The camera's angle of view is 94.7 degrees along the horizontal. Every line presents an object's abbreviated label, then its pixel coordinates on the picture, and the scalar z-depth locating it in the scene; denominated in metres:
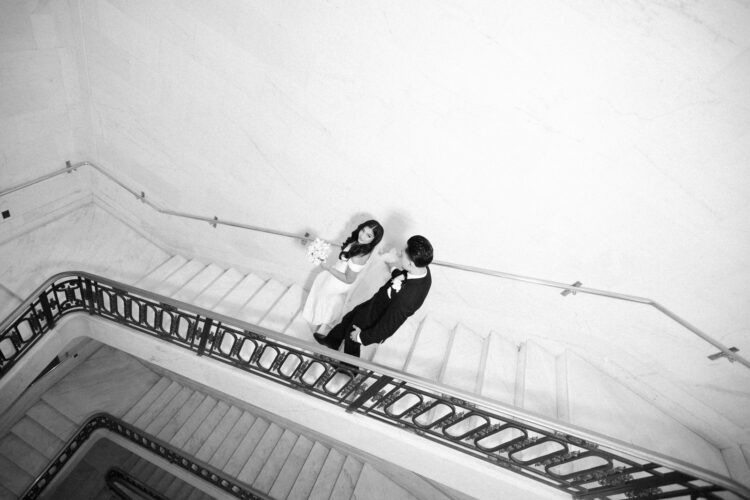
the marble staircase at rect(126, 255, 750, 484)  3.53
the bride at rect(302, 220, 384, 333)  3.44
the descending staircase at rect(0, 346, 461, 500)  6.60
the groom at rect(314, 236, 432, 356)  2.98
